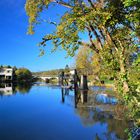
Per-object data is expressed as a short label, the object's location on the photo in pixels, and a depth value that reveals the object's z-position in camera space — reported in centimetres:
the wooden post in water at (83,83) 3053
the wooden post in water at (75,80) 3146
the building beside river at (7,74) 7163
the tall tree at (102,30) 602
